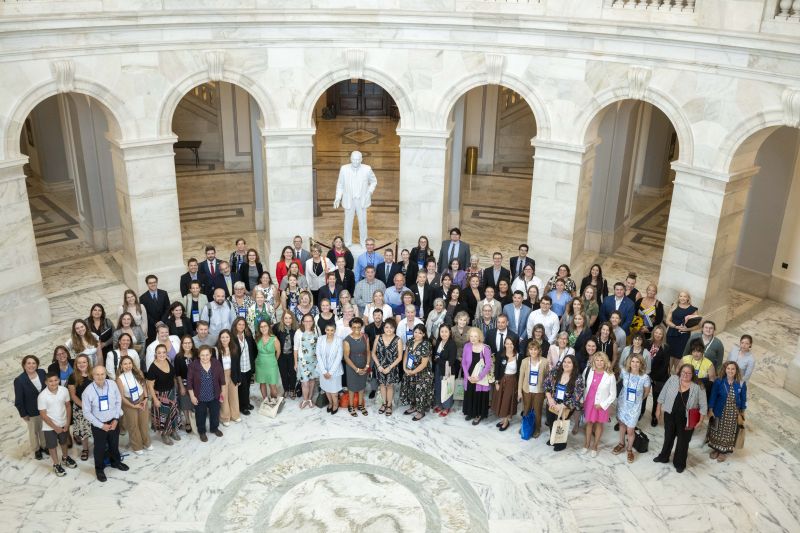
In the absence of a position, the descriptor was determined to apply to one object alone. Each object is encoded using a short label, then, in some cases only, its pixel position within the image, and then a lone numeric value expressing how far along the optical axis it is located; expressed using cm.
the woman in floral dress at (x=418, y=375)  1061
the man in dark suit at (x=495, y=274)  1244
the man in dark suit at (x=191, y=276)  1185
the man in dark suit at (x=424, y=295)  1199
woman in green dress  1070
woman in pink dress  985
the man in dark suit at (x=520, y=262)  1259
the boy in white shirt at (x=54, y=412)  926
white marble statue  1495
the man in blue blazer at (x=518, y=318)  1135
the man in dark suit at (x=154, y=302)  1138
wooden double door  2900
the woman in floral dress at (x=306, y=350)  1071
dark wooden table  2245
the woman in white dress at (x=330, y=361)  1062
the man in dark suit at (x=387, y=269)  1249
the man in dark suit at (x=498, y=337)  1057
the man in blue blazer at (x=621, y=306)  1141
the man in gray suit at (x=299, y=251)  1283
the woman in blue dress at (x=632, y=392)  984
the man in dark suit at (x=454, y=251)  1327
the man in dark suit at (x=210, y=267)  1231
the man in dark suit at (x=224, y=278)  1209
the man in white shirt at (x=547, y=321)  1106
